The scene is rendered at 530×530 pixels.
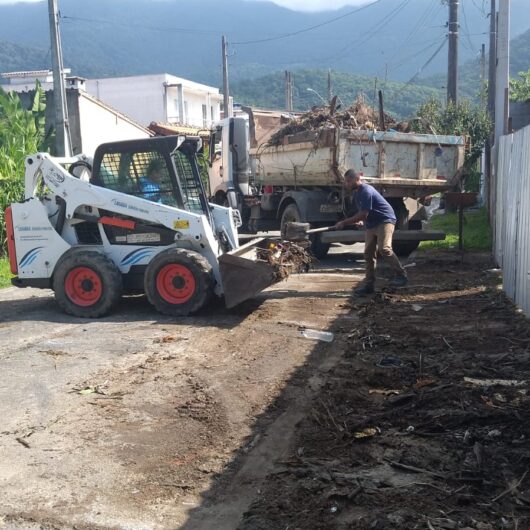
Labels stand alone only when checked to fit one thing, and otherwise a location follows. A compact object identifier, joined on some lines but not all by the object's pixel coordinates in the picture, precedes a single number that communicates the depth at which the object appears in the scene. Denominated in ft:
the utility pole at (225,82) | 121.49
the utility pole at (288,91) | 163.02
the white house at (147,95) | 161.27
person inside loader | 29.86
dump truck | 41.06
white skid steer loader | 28.76
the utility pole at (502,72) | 43.04
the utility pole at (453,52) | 83.05
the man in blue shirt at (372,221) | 32.83
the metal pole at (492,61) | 87.08
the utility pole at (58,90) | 61.41
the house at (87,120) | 83.82
